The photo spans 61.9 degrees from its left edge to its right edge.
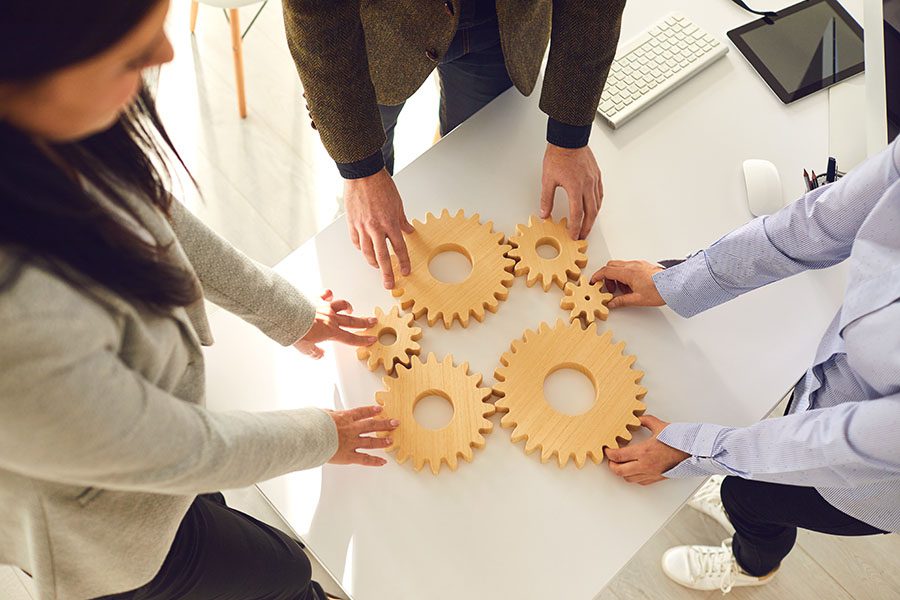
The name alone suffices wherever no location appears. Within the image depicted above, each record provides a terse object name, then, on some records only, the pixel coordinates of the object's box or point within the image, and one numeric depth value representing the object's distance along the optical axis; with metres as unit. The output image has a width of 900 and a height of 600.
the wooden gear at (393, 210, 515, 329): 1.39
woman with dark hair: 0.64
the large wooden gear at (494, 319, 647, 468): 1.26
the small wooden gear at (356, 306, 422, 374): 1.34
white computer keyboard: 1.61
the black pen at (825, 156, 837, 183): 1.51
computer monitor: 1.40
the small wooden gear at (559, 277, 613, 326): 1.39
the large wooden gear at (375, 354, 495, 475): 1.25
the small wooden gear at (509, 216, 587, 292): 1.43
